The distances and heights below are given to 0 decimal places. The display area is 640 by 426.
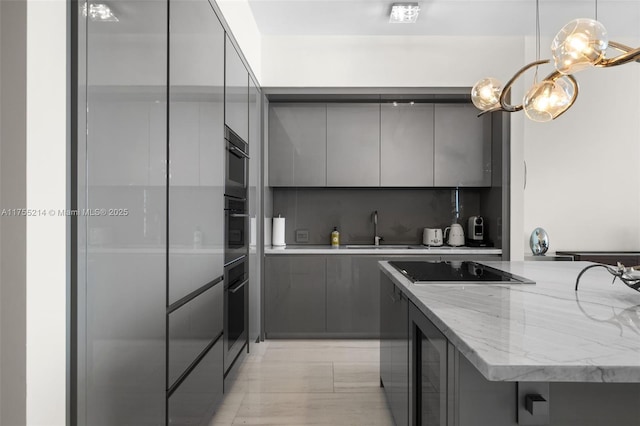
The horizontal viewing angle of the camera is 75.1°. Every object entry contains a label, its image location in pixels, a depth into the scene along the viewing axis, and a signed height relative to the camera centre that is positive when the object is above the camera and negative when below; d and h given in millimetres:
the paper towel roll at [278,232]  4027 -197
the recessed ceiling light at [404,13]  3104 +1531
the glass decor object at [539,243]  3916 -290
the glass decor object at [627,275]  1412 -226
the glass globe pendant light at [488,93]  2354 +679
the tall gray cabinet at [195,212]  1672 -2
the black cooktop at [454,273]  1772 -294
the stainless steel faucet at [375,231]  4211 -201
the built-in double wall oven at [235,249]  2512 -246
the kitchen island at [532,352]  832 -301
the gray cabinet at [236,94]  2488 +775
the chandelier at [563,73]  1581 +628
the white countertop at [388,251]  3723 -348
